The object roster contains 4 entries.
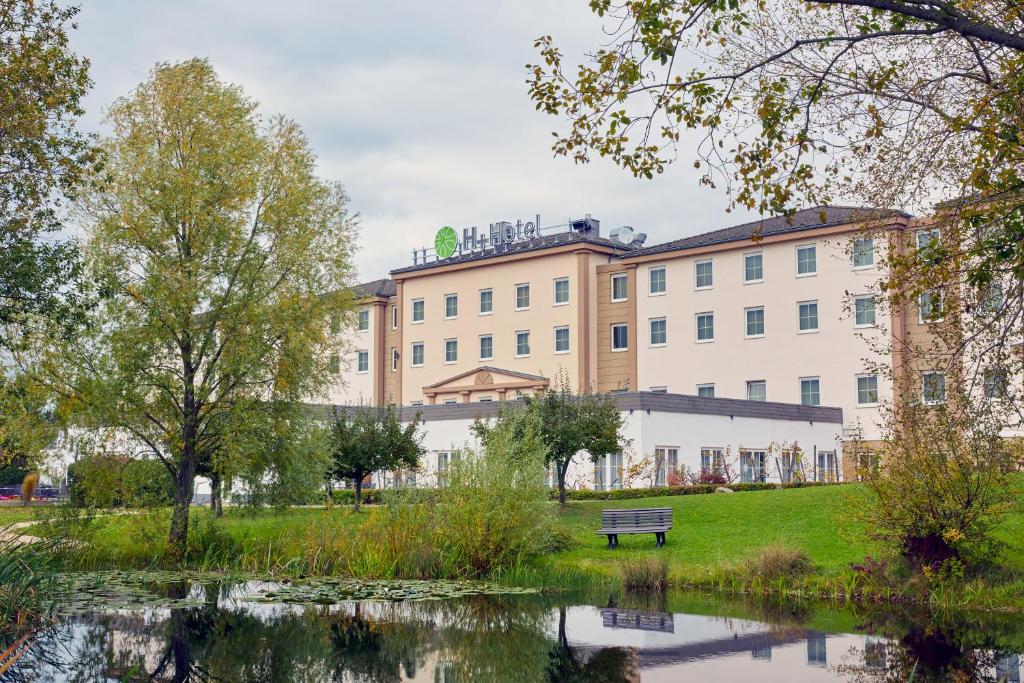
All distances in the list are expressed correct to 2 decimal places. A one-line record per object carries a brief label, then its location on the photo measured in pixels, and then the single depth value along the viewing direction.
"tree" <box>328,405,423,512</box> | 34.12
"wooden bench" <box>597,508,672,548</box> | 23.98
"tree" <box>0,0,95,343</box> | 17.30
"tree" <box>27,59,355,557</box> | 23.47
